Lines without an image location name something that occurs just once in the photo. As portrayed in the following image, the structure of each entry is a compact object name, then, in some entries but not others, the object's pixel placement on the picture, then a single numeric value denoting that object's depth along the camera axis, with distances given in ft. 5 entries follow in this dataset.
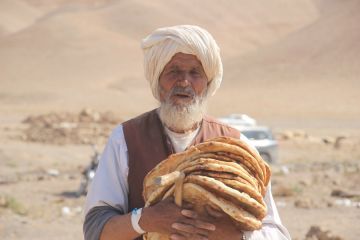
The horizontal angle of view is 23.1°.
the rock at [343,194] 46.12
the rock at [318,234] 30.37
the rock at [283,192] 46.88
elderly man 10.59
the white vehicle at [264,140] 62.00
